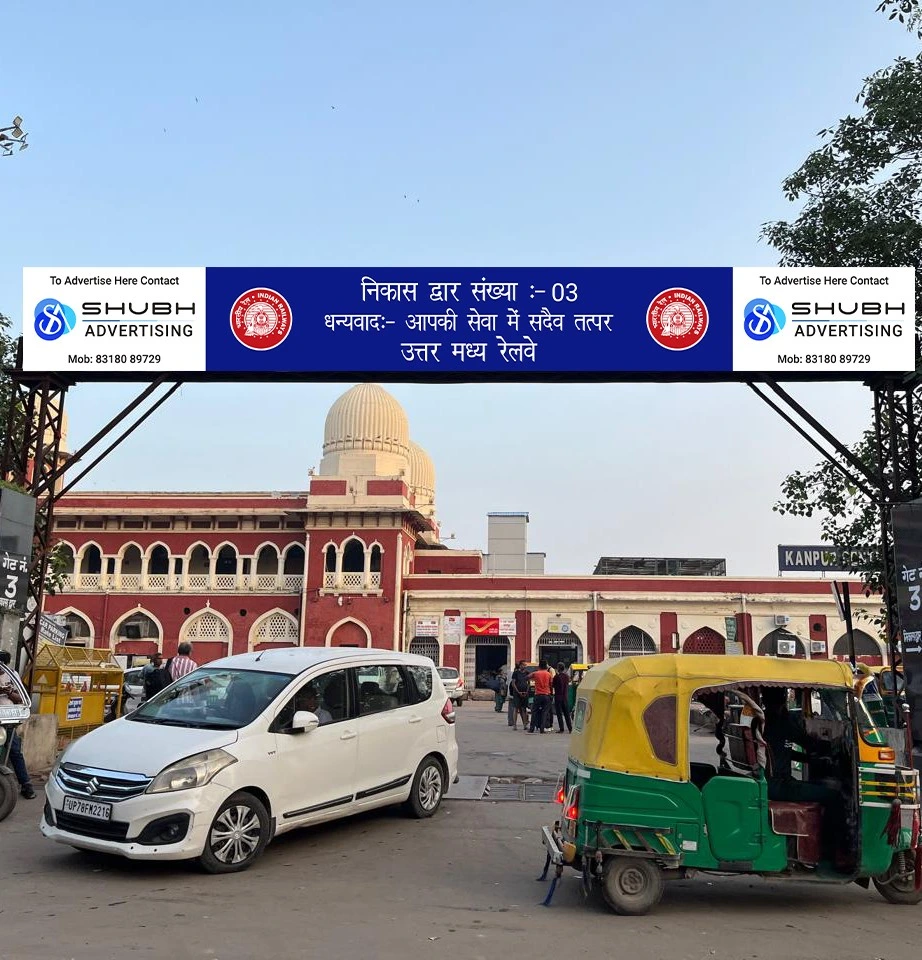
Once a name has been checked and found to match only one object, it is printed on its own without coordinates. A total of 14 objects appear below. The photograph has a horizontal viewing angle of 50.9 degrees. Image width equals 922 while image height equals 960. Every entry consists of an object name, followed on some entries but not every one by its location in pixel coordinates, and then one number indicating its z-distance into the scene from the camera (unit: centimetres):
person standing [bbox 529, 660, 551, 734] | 2088
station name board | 4406
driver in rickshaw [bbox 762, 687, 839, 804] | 698
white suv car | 675
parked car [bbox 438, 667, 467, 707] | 3188
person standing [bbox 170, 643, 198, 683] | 1295
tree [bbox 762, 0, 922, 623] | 1214
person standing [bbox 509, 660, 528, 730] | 2189
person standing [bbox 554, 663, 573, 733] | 2134
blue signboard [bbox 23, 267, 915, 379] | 1201
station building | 4222
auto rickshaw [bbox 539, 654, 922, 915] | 609
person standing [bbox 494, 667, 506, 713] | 3050
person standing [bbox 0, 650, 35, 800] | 935
